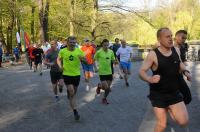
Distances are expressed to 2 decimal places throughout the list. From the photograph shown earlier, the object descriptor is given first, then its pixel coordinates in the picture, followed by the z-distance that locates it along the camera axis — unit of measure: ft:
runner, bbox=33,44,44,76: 47.31
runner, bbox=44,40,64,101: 24.92
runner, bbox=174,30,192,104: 17.55
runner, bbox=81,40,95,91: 32.41
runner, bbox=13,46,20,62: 76.68
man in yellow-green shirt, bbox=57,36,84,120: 19.39
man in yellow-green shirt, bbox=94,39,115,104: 24.28
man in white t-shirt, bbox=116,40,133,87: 33.72
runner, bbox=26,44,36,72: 48.08
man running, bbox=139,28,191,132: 12.17
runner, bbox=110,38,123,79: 42.79
